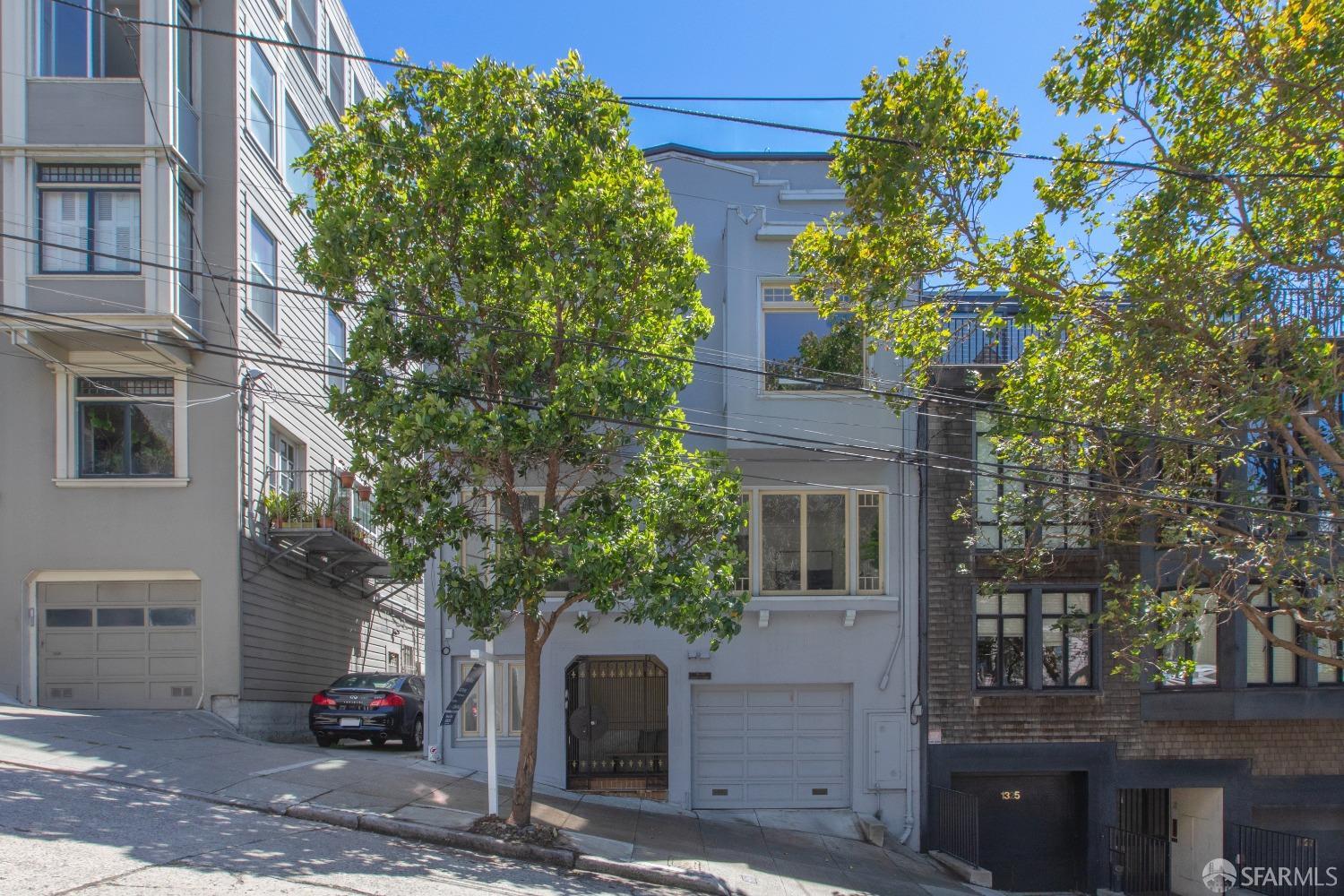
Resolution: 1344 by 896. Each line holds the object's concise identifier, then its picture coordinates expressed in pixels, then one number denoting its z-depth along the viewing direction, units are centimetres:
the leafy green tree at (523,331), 1145
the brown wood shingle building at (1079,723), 1639
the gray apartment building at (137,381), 1558
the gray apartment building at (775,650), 1609
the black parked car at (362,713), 1662
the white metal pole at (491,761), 1163
